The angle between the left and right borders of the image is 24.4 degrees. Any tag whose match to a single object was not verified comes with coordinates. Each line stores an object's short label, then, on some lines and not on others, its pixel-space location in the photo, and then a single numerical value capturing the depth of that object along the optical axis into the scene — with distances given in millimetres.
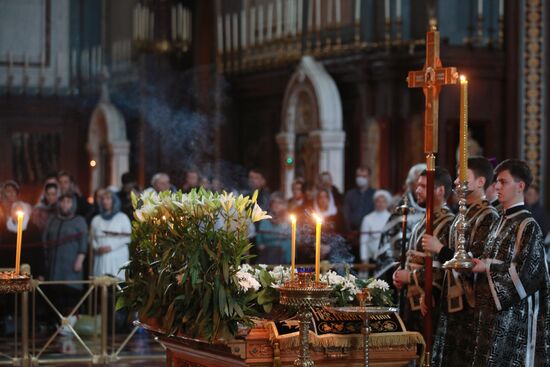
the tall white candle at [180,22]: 17609
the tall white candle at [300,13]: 16859
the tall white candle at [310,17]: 16719
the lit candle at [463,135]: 6766
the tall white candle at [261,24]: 17422
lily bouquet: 6523
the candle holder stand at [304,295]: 6031
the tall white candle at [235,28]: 17641
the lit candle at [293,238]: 6121
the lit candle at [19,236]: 6642
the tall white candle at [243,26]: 17547
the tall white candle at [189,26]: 17703
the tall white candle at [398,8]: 15336
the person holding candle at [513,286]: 7262
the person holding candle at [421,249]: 8133
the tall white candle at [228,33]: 17703
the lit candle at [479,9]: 15148
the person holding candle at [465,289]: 7656
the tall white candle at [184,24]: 17612
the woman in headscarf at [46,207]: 13445
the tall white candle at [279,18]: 17109
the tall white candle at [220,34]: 17781
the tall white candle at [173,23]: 17547
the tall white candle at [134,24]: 17109
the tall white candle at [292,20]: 16922
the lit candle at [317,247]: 5980
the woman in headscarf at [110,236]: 13078
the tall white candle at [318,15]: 16594
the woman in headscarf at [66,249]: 13031
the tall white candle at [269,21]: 17281
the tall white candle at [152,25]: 17359
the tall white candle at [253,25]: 17500
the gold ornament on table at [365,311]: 6561
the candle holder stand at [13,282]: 6637
